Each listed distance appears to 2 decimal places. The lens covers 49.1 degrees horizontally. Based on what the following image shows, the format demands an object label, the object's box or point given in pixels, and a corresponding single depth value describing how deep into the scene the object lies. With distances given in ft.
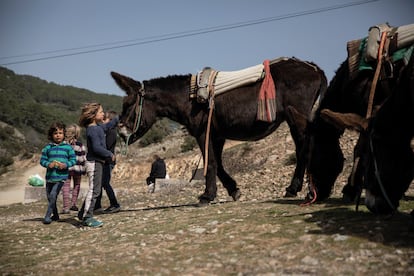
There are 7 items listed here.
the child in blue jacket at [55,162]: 24.76
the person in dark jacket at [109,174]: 29.19
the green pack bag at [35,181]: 51.47
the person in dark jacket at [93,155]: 22.11
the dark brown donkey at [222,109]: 23.11
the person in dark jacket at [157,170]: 53.01
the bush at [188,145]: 105.73
